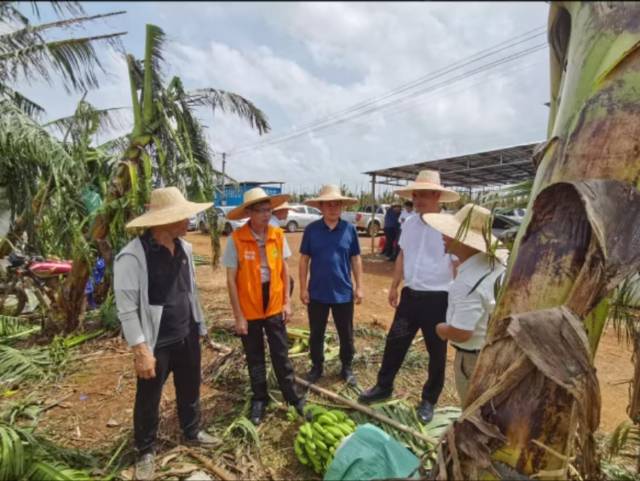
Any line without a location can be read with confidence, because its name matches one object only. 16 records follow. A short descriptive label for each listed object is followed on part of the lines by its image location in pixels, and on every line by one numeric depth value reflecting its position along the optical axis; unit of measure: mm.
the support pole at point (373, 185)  13078
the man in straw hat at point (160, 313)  2312
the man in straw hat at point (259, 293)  2936
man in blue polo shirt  3436
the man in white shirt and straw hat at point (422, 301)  3010
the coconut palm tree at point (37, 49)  4418
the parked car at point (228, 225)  16788
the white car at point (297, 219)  20988
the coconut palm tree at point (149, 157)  4359
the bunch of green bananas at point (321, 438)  2410
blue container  19028
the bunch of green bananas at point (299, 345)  4409
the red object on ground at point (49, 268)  5414
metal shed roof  9180
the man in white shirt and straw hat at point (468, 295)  2232
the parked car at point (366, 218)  18953
